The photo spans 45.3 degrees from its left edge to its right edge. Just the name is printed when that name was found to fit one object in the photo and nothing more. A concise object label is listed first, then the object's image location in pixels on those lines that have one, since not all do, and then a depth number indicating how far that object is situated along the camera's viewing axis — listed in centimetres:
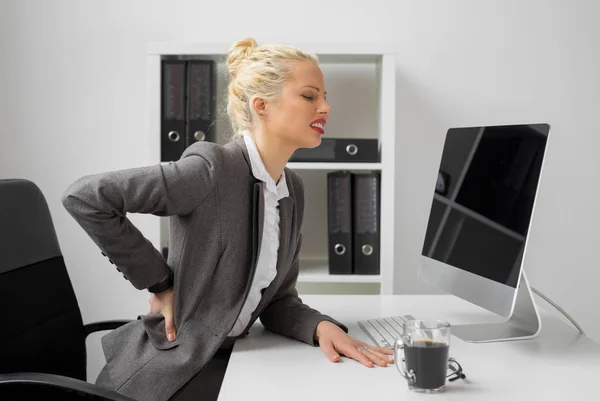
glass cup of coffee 112
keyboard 148
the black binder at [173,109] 251
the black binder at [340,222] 254
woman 141
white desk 114
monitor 139
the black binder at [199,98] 251
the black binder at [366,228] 254
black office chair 146
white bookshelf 249
